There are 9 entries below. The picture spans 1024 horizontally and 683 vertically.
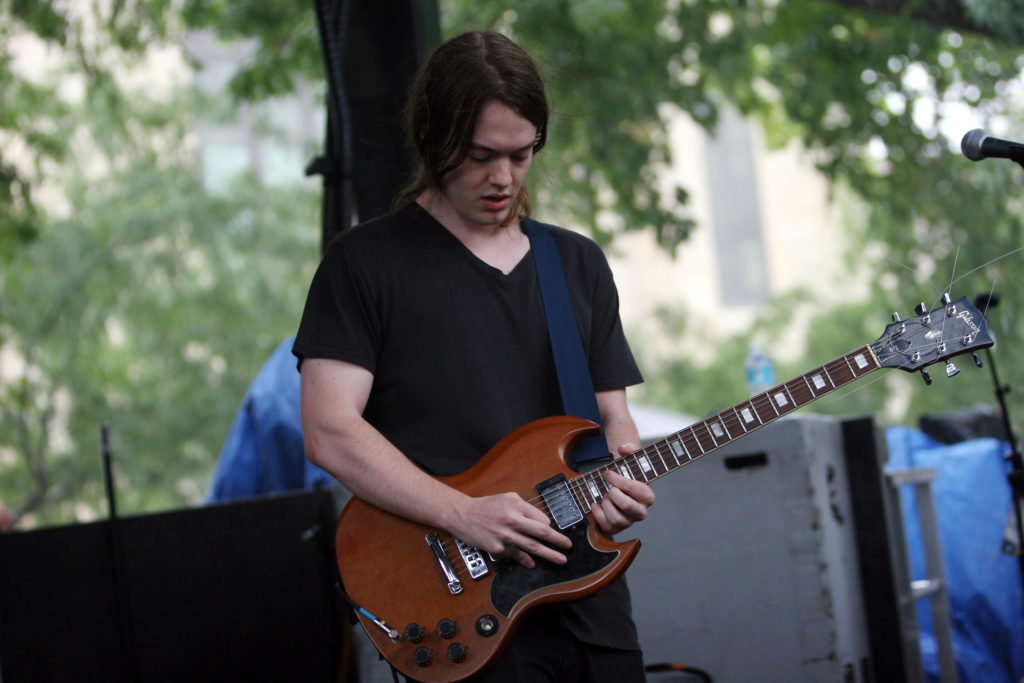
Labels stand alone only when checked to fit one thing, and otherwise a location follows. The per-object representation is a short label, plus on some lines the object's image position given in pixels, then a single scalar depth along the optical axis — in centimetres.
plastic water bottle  1027
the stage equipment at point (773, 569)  731
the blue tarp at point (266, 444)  937
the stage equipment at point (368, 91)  729
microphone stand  832
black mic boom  515
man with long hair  469
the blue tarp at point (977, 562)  1017
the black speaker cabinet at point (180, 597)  683
